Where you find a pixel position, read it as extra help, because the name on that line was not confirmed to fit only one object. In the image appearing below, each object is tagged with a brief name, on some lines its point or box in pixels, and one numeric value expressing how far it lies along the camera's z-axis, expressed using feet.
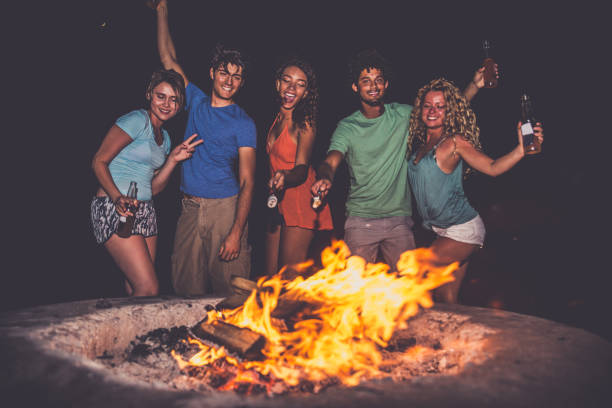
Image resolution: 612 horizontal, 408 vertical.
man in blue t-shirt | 10.85
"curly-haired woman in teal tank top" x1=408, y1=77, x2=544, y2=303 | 9.91
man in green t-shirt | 10.89
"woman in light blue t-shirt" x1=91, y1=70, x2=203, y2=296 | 9.57
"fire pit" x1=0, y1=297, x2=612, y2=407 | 4.42
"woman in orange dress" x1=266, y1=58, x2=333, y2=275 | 11.00
